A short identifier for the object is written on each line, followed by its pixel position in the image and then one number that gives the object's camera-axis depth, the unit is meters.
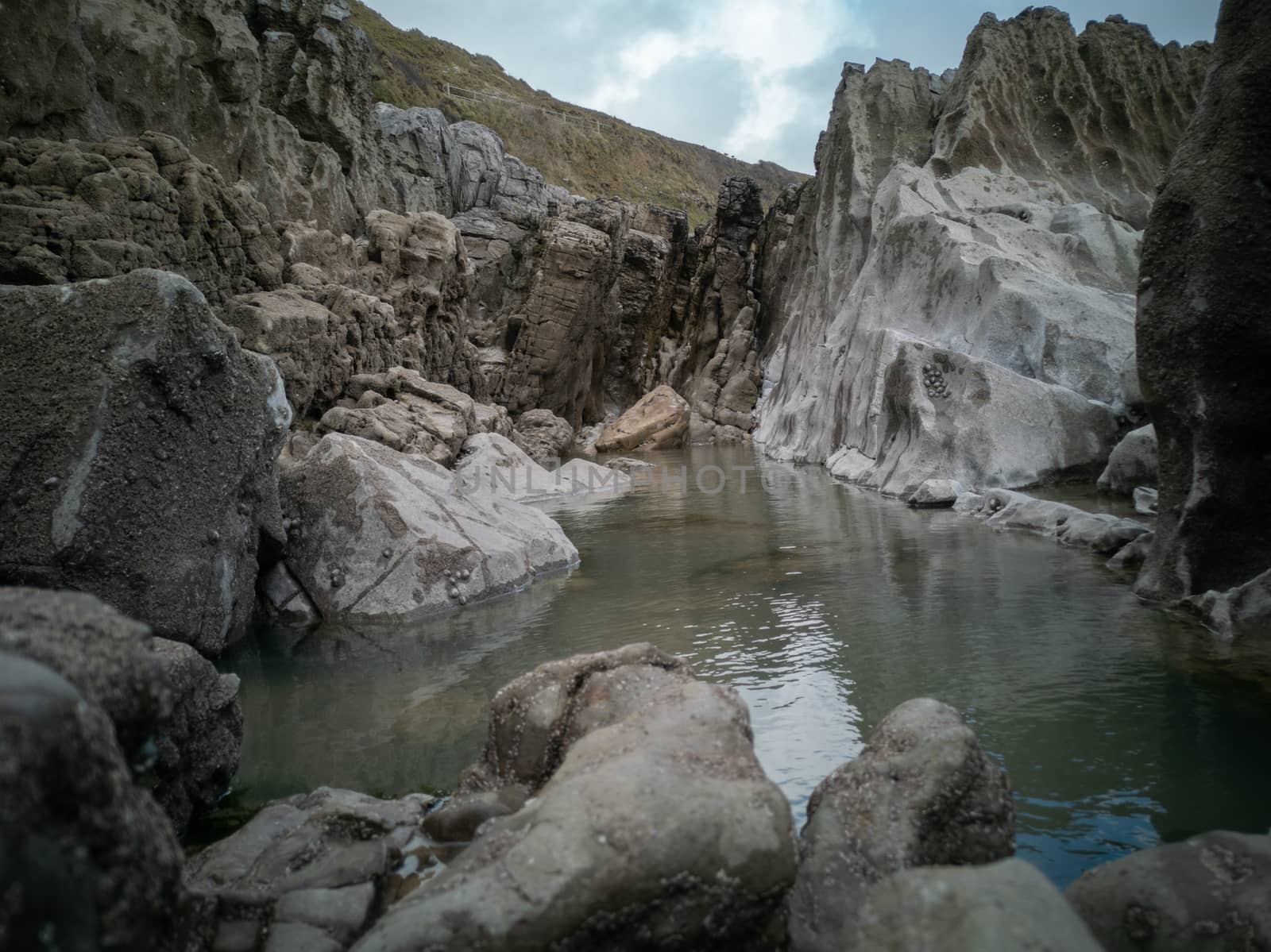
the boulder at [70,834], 1.34
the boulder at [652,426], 31.70
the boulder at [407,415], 13.03
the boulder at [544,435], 26.00
